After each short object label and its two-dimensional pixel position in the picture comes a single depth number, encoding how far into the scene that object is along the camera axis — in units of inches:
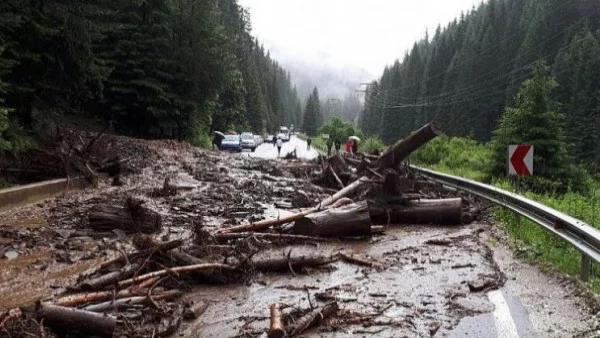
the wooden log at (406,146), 393.1
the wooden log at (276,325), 171.8
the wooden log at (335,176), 619.5
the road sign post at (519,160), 426.0
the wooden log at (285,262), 263.0
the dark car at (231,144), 1892.2
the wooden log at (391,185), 410.0
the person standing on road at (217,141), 1911.8
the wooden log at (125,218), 348.5
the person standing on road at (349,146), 1314.0
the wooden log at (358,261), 280.5
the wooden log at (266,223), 335.6
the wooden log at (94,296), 185.9
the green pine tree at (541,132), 751.1
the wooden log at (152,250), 239.9
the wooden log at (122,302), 183.5
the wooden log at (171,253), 245.4
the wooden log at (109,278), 205.9
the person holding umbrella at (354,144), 1216.7
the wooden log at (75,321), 165.0
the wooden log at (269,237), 317.7
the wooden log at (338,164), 677.9
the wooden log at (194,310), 196.4
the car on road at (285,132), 4931.1
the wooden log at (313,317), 177.9
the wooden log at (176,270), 210.1
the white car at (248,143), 2191.2
